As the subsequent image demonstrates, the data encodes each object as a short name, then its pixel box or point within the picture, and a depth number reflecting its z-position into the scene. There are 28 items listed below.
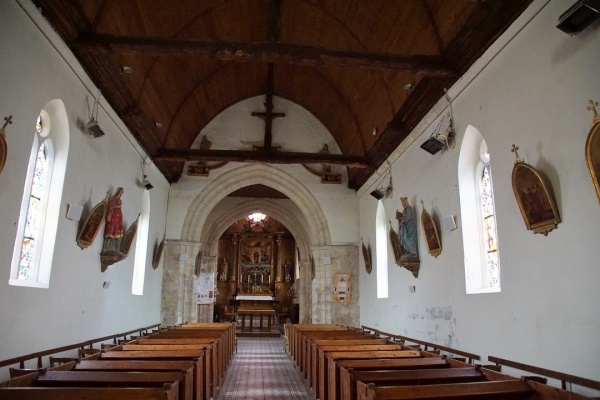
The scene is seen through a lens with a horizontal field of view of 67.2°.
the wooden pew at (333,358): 4.91
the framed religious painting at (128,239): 8.56
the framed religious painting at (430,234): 7.26
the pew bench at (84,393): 3.12
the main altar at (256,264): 24.48
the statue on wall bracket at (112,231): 7.65
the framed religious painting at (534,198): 4.43
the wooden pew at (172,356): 4.96
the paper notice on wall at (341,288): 12.79
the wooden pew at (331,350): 5.68
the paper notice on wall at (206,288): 15.91
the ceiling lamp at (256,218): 25.78
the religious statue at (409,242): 8.16
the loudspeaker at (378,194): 10.20
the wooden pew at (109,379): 3.87
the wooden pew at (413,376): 4.09
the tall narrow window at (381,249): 11.02
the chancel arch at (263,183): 13.02
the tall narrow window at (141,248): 10.40
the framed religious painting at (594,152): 3.67
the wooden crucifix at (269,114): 12.45
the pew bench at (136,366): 4.41
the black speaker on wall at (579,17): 3.70
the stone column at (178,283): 12.21
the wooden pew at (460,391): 3.28
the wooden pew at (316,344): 6.26
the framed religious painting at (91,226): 6.86
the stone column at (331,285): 12.74
